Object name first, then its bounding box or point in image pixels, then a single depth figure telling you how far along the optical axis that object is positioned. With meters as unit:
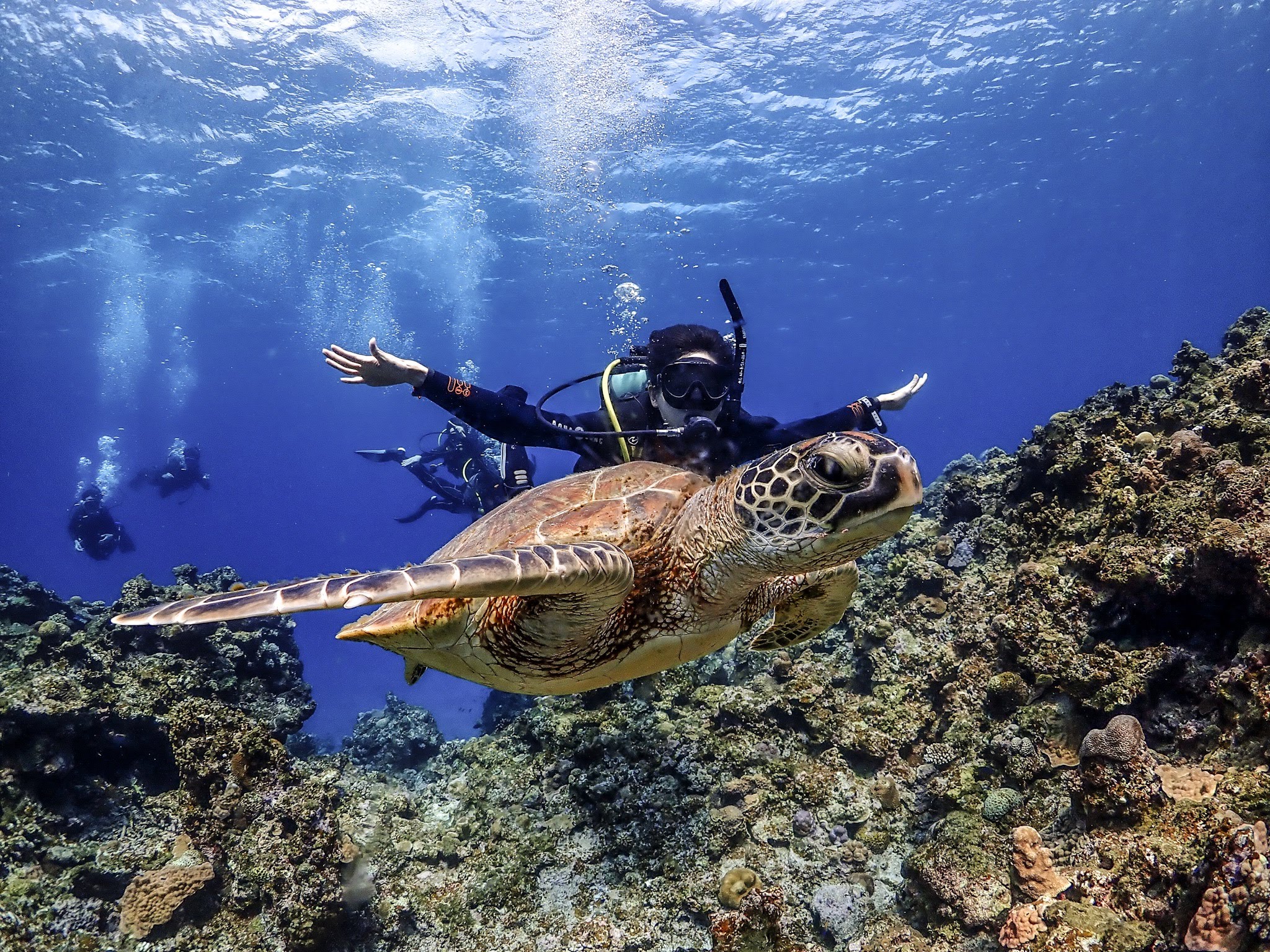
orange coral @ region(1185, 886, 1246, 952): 1.52
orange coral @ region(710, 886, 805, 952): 2.27
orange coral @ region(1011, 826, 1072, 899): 2.30
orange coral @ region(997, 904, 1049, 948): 2.10
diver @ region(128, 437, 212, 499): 17.23
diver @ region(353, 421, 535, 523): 7.25
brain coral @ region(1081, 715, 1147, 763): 2.34
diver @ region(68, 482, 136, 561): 14.17
